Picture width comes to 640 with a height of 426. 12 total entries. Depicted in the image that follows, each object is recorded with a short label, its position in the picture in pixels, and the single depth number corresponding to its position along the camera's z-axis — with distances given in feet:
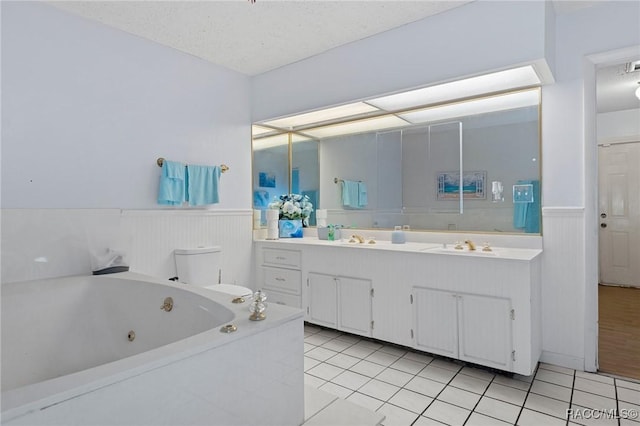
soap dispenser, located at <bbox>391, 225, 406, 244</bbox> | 10.12
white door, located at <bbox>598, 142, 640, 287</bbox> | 15.92
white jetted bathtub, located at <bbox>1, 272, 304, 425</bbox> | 3.32
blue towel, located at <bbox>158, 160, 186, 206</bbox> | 9.61
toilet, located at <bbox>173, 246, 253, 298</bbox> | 9.95
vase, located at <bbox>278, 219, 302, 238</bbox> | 12.26
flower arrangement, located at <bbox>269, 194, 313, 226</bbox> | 12.34
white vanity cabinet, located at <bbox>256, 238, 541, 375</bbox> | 7.39
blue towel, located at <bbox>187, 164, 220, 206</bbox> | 10.18
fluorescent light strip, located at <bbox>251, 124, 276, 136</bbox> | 12.54
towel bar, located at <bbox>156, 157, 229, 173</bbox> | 11.32
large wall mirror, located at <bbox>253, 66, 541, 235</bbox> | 8.97
